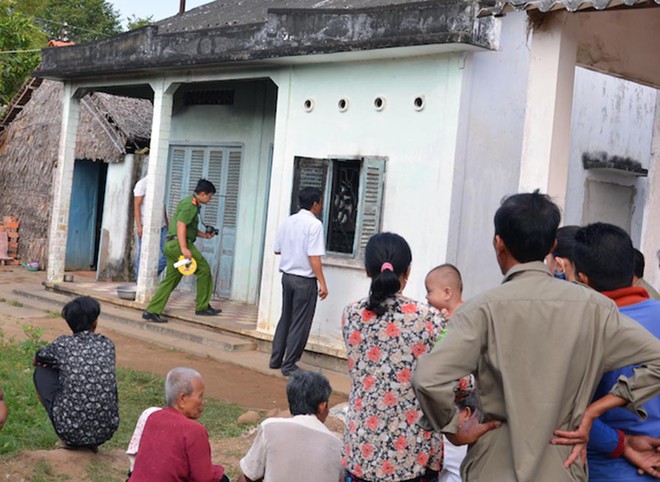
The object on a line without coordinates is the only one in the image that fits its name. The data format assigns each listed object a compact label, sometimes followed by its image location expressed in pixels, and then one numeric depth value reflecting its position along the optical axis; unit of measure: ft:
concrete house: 29.66
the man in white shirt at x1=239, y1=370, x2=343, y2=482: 13.92
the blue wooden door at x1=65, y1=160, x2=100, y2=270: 58.59
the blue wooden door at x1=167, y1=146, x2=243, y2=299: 45.73
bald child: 15.12
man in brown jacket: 9.68
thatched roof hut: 54.75
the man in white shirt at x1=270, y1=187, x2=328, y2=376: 30.17
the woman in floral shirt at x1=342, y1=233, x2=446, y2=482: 12.84
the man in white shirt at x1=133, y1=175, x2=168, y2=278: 42.73
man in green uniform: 37.22
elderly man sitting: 14.74
